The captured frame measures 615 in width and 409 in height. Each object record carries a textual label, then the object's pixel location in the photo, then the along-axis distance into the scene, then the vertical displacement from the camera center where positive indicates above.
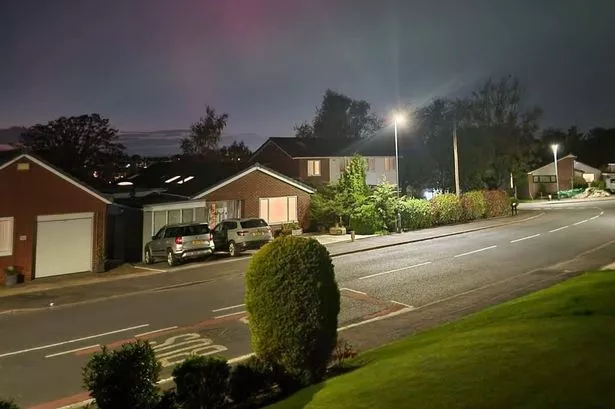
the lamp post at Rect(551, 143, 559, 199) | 73.16 +7.64
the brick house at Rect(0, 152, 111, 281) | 20.19 +0.82
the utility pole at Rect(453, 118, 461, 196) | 37.73 +4.86
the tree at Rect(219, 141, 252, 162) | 68.50 +11.80
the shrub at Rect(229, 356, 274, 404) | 6.96 -2.03
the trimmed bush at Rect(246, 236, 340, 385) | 7.21 -1.08
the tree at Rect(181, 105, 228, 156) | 66.44 +13.43
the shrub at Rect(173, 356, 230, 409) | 6.59 -1.94
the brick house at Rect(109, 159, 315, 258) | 27.56 +2.46
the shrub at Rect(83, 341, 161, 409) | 6.30 -1.79
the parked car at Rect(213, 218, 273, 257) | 25.19 +0.04
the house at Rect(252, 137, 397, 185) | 54.59 +8.60
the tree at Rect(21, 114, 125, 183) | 42.62 +8.08
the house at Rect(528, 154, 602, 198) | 78.88 +8.69
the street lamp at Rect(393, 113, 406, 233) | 33.22 +7.42
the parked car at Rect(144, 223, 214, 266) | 22.94 -0.27
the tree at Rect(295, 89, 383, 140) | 98.25 +22.27
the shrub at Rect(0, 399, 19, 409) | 5.20 -1.70
